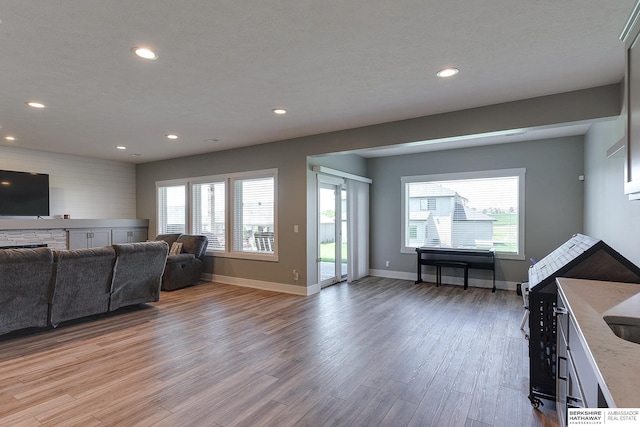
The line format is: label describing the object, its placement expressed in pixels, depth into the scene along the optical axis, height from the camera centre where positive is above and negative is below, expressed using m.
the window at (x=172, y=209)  7.24 +0.04
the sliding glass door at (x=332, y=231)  6.07 -0.41
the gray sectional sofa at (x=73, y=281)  3.28 -0.82
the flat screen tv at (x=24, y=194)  5.77 +0.32
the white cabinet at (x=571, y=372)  1.20 -0.76
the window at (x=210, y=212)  6.59 -0.03
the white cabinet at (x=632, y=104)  1.57 +0.55
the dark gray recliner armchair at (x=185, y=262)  5.77 -0.96
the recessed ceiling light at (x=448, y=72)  2.85 +1.24
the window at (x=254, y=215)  5.95 -0.08
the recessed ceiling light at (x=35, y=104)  3.63 +1.22
